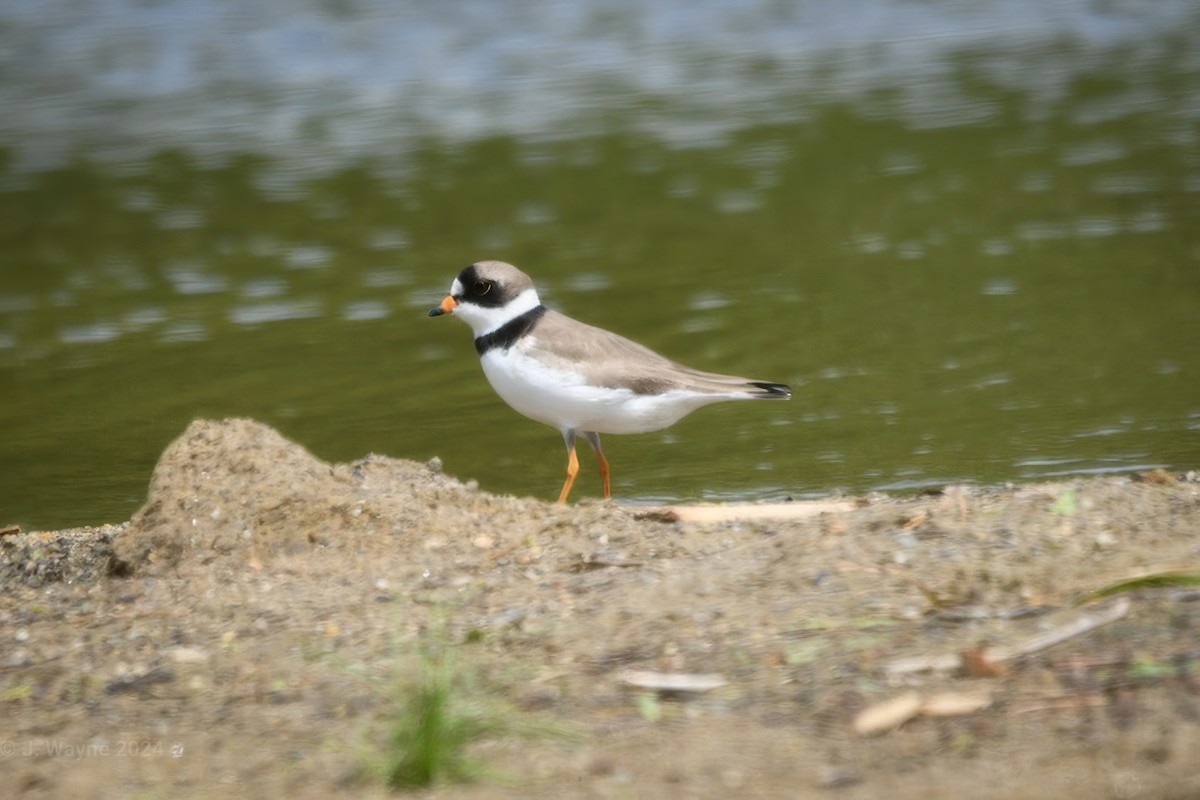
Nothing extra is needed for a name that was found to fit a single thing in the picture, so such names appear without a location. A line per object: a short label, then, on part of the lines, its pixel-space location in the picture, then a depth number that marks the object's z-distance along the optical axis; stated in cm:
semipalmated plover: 1309
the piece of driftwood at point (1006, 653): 793
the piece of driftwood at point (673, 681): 809
